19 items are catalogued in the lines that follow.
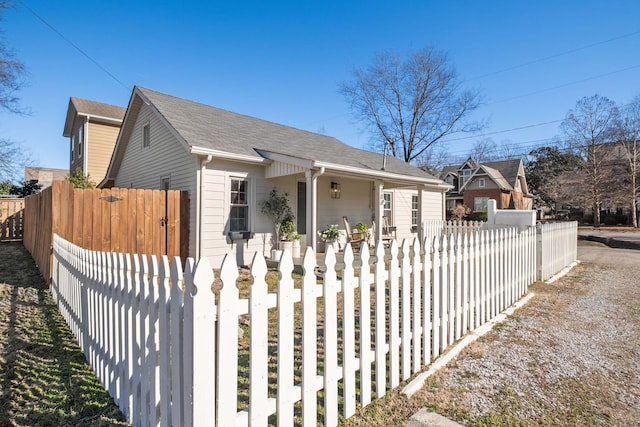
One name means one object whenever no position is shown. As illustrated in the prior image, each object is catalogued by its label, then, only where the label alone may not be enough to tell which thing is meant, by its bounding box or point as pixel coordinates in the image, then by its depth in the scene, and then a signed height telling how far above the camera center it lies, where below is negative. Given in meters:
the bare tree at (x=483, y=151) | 44.66 +9.52
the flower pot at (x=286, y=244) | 8.86 -0.67
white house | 8.09 +1.36
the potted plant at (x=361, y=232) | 11.05 -0.43
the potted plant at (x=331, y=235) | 9.83 -0.47
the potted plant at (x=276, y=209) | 9.11 +0.31
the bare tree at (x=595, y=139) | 27.64 +7.11
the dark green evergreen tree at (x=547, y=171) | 33.16 +5.86
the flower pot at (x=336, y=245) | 10.11 -0.81
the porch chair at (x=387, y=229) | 12.68 -0.37
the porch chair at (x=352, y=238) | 10.56 -0.62
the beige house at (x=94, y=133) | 15.86 +4.37
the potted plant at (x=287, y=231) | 9.15 -0.32
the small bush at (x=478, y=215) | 29.50 +0.41
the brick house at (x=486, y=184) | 32.56 +3.72
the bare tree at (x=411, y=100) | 24.64 +9.34
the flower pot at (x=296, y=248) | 9.03 -0.81
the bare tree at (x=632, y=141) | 26.72 +6.62
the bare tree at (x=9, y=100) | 12.88 +5.05
